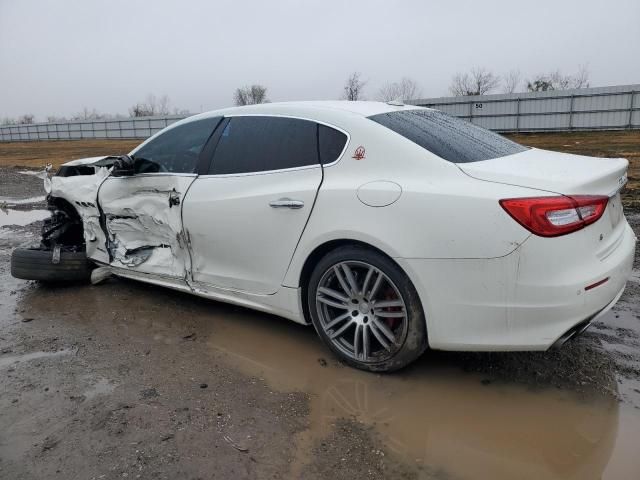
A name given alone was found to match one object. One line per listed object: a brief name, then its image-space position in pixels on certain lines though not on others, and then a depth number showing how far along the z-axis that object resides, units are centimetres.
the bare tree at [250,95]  6644
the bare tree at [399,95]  5523
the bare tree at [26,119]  10328
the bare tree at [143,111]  7505
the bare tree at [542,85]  5169
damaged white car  259
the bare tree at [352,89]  5544
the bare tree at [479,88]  5616
